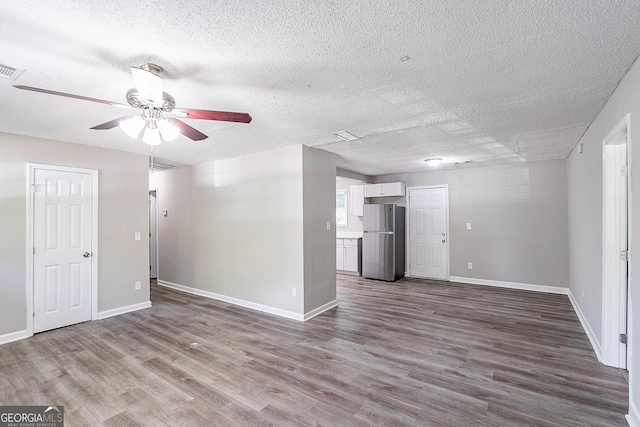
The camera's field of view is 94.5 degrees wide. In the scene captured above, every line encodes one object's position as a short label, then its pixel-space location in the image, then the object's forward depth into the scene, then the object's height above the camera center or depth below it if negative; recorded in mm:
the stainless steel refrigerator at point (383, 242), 6168 -605
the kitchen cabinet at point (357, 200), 6973 +338
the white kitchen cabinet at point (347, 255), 6789 -955
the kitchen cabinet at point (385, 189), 6568 +554
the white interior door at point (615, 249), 2529 -312
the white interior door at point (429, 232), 6262 -403
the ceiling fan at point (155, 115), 1819 +688
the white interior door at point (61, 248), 3566 -420
